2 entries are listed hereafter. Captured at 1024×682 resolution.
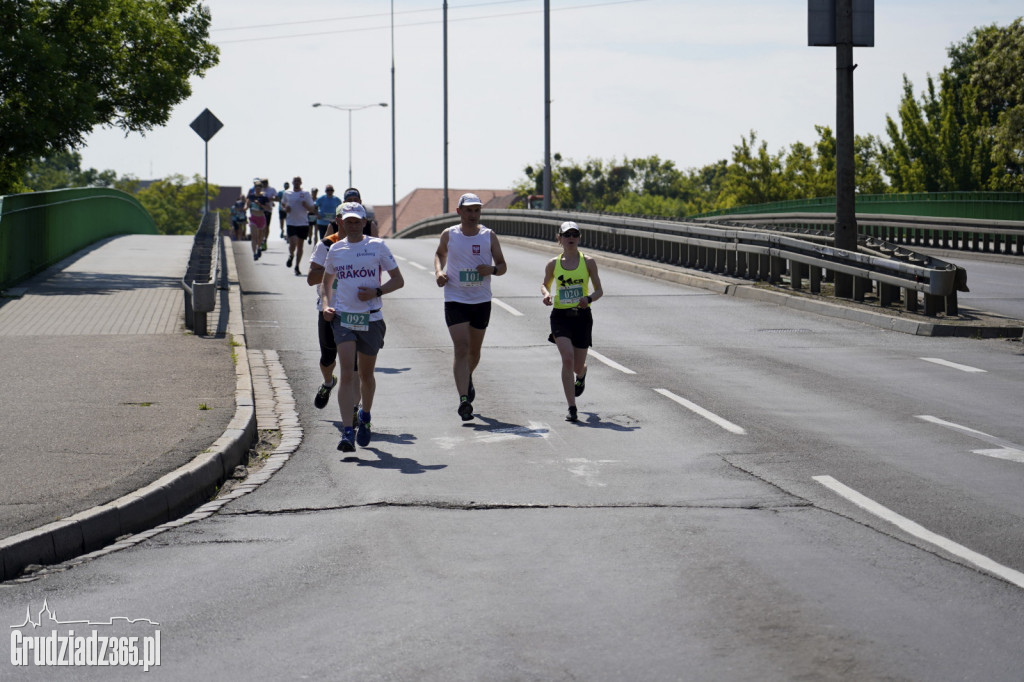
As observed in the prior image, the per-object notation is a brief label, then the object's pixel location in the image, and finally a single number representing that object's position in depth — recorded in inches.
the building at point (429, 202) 5098.4
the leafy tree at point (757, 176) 3786.9
